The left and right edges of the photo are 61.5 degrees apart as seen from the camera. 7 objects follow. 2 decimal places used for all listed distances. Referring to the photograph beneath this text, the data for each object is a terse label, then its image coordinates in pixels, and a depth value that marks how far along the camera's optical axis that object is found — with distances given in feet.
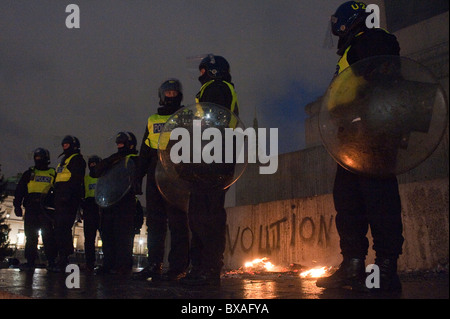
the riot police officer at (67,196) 19.38
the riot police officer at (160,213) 12.61
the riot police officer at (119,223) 18.19
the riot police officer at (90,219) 21.90
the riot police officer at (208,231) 10.37
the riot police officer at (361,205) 8.21
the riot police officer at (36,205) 22.34
